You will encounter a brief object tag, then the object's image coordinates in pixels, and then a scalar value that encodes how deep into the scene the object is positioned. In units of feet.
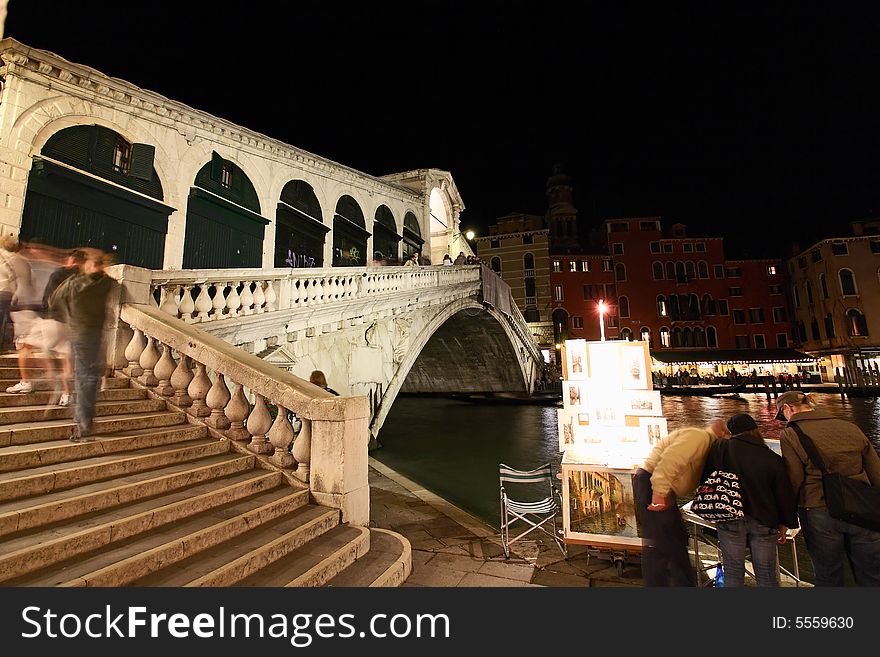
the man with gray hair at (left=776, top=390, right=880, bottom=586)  8.98
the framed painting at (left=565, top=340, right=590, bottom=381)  16.18
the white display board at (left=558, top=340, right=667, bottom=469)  14.66
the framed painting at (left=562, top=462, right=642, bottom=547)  12.73
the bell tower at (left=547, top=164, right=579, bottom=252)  145.18
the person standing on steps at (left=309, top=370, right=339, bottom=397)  19.87
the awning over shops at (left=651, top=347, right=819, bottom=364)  108.27
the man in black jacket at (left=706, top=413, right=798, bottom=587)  9.08
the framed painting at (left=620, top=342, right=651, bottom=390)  15.40
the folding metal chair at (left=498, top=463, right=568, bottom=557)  13.75
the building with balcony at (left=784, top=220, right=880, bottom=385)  98.99
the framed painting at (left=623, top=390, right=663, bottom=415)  14.85
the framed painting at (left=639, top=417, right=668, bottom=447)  14.57
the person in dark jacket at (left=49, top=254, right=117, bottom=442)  10.87
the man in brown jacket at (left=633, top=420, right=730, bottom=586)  9.66
